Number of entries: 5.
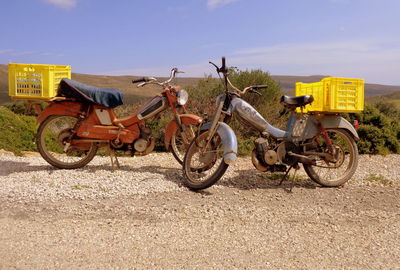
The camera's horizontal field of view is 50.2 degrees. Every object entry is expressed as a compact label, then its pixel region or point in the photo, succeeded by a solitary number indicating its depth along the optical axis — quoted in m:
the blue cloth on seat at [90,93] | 6.02
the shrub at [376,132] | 8.50
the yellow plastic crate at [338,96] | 5.48
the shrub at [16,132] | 8.75
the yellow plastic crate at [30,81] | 5.91
